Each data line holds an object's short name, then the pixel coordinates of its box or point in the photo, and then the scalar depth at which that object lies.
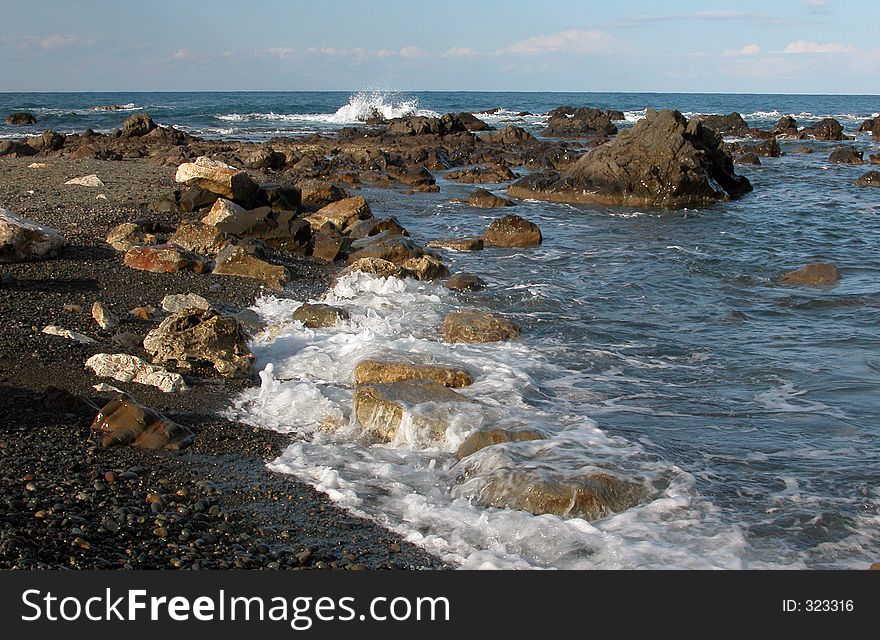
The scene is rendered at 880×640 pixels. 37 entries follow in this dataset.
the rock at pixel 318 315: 9.90
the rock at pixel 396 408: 6.94
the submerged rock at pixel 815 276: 13.15
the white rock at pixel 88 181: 17.02
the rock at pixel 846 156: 31.88
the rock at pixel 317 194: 17.61
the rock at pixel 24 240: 10.33
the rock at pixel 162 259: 11.14
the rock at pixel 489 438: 6.59
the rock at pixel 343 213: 15.64
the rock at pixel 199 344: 8.01
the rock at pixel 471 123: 45.44
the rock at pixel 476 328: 9.66
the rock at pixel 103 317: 8.70
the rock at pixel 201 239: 12.59
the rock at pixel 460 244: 15.60
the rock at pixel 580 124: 44.47
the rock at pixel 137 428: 6.26
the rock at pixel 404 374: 8.03
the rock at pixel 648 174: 22.38
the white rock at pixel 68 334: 8.16
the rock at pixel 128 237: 11.96
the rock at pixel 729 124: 46.94
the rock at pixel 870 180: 25.84
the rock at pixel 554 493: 5.71
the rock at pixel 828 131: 42.72
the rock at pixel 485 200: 21.16
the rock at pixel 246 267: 11.63
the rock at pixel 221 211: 13.53
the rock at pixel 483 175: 26.38
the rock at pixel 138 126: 33.94
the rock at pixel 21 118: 44.07
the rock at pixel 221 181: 15.20
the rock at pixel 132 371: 7.49
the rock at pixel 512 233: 16.22
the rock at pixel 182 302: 9.58
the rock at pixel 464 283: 12.34
